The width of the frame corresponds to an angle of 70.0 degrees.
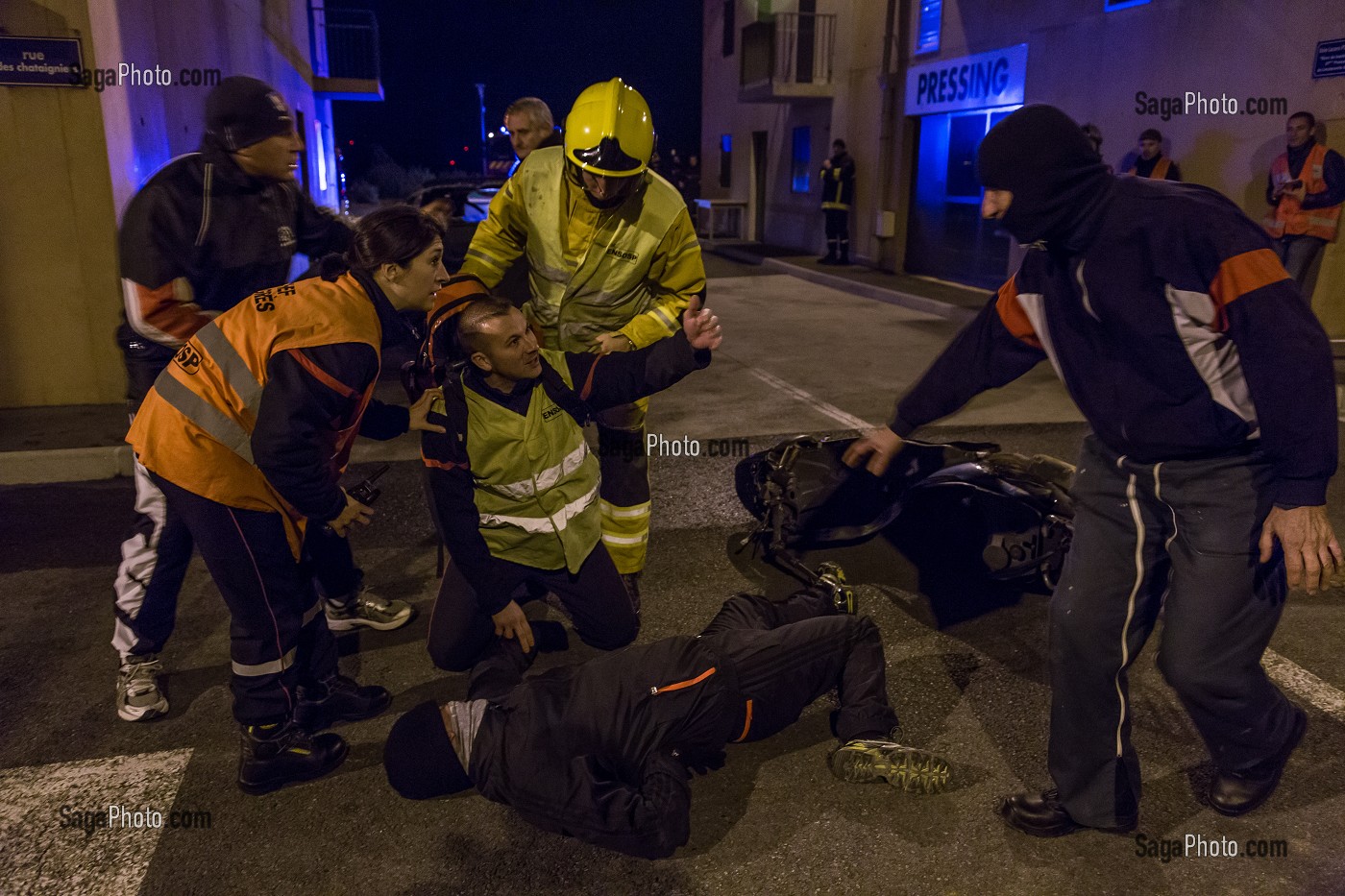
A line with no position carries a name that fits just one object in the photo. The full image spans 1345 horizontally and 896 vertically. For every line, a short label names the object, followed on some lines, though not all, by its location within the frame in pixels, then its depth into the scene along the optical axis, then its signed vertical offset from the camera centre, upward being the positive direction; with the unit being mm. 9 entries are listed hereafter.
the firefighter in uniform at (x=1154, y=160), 9898 +421
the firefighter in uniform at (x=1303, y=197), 8422 +59
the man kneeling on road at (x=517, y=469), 3207 -930
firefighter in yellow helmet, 3549 -220
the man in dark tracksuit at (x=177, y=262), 3217 -245
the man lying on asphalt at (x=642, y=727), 2498 -1450
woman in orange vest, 2633 -668
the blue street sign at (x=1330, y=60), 8539 +1254
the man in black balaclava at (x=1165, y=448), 2143 -564
